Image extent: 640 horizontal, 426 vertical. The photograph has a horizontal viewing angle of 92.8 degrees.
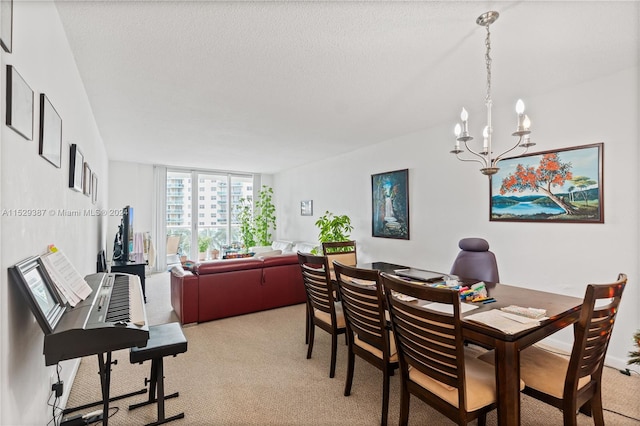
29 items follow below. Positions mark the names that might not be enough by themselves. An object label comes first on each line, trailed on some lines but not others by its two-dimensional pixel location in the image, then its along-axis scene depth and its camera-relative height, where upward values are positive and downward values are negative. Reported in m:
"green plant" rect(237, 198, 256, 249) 8.02 -0.19
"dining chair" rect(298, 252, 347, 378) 2.46 -0.74
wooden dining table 1.41 -0.60
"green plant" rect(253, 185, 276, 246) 8.05 -0.05
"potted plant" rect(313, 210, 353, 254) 5.39 -0.23
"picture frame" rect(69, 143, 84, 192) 2.21 +0.36
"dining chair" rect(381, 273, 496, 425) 1.41 -0.73
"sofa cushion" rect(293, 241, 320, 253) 6.23 -0.64
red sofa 3.66 -0.92
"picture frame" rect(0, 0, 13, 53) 1.02 +0.67
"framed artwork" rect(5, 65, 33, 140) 1.11 +0.44
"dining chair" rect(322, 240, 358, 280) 3.44 -0.45
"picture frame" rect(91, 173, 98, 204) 3.55 +0.34
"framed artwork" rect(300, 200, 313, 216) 6.97 +0.20
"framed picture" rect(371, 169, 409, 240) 4.60 +0.19
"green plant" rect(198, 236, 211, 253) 7.79 -0.72
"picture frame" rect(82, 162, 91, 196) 2.83 +0.35
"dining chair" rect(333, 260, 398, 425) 1.86 -0.71
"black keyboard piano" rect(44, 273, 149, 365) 1.17 -0.48
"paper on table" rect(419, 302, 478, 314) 1.73 -0.53
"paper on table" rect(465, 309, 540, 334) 1.48 -0.54
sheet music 1.44 -0.32
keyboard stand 1.68 -0.93
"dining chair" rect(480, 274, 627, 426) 1.41 -0.84
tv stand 3.98 -0.68
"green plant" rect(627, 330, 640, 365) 1.88 -0.84
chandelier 1.87 +0.62
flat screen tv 4.19 -0.28
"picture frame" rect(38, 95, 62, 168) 1.51 +0.45
